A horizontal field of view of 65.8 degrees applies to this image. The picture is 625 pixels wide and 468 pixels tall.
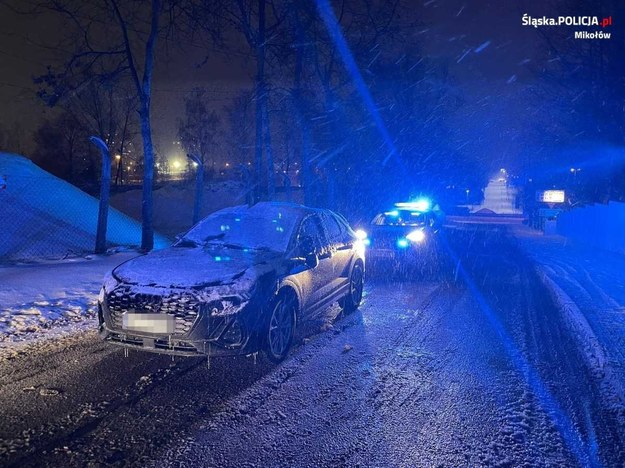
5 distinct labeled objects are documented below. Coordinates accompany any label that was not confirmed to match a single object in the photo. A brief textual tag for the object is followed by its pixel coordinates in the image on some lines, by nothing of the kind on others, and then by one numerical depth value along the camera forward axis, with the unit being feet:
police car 40.88
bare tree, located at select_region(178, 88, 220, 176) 182.32
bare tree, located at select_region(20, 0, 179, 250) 45.09
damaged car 14.92
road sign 133.28
